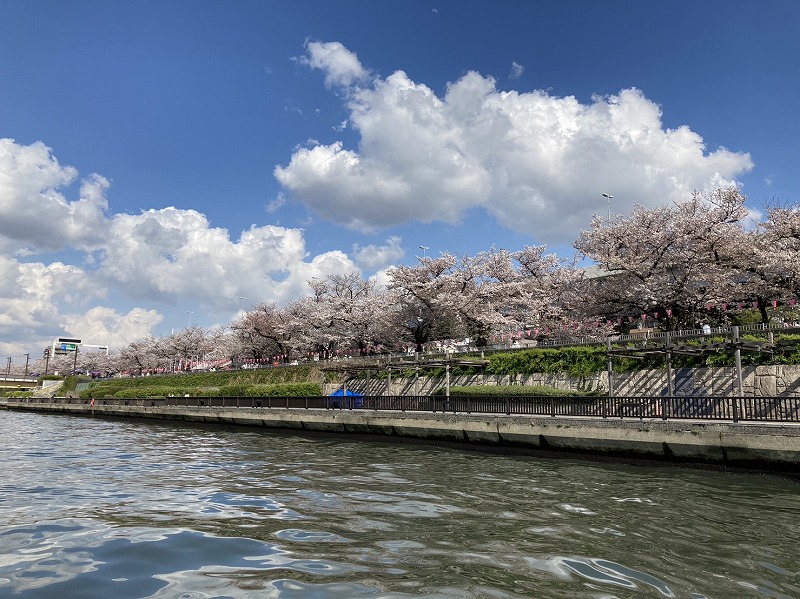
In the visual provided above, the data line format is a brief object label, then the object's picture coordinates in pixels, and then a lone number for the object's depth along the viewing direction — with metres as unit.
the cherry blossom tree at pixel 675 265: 32.56
